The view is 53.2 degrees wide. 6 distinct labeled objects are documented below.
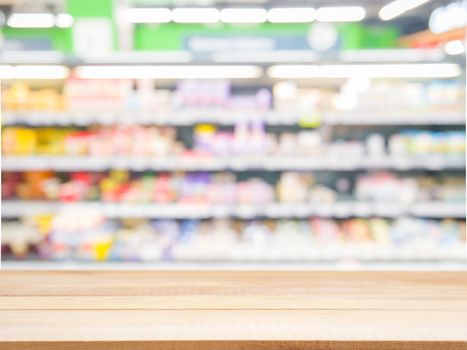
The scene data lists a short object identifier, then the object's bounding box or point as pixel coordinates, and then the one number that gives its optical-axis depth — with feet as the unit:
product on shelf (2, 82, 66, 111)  10.37
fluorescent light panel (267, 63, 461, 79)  10.53
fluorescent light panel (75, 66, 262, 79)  10.42
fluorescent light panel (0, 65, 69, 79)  10.45
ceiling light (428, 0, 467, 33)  14.70
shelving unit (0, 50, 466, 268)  10.26
